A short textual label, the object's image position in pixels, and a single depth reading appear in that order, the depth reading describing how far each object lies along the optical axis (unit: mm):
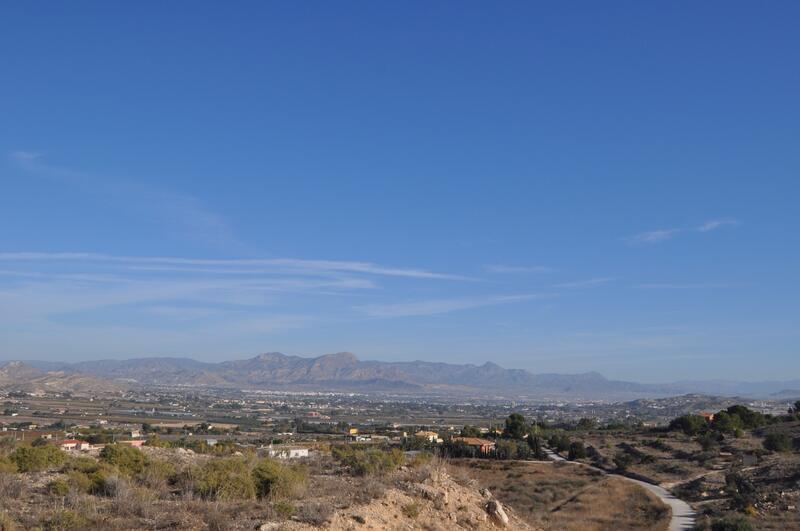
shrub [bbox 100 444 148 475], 18016
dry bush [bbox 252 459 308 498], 15898
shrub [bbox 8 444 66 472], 19031
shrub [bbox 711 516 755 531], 28328
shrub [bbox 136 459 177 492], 16547
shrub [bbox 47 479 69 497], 15039
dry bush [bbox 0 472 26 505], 14750
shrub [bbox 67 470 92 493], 15464
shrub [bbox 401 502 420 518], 15367
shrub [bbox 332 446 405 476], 20734
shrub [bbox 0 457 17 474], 17658
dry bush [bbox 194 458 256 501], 15422
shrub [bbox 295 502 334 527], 13148
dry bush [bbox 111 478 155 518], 13273
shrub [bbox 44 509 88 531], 11984
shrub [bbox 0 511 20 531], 11625
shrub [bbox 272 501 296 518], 13328
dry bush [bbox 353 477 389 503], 15580
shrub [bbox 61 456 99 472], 17844
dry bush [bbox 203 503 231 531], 12289
